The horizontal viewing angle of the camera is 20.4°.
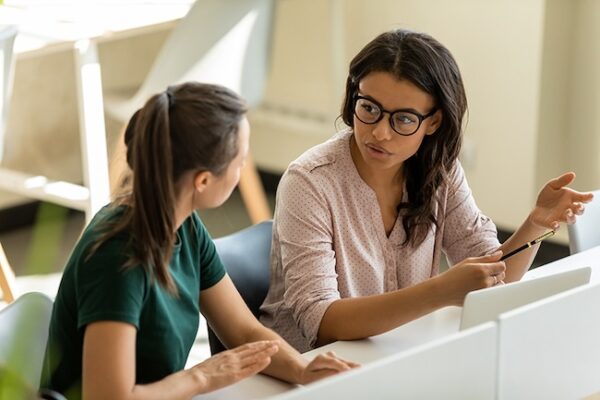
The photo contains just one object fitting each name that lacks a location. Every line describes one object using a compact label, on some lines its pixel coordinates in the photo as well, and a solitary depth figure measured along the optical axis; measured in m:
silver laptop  2.51
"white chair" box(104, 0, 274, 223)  4.36
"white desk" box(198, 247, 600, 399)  2.62
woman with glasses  2.85
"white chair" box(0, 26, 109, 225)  4.12
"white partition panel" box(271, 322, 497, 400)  2.20
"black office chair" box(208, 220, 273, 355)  3.01
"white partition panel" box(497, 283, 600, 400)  2.41
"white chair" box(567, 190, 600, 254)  3.25
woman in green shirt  2.51
